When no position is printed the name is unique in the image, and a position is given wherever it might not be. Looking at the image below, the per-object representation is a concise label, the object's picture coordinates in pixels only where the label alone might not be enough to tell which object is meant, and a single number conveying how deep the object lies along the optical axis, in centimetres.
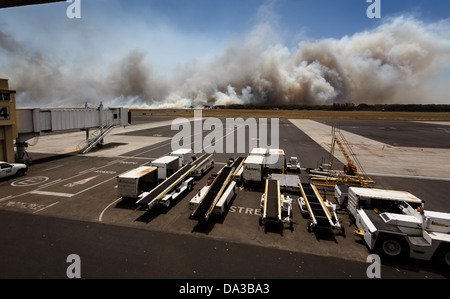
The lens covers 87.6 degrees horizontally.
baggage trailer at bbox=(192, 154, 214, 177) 2417
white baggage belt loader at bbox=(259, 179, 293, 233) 1437
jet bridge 2772
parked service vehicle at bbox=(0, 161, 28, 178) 2186
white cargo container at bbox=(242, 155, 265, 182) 2100
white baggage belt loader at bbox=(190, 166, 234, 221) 1458
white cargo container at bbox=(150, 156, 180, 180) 2109
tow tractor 1131
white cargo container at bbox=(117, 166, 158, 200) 1722
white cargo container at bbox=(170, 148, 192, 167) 2514
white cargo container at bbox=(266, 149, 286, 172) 2545
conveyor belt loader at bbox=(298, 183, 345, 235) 1381
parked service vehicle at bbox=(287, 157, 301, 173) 2700
